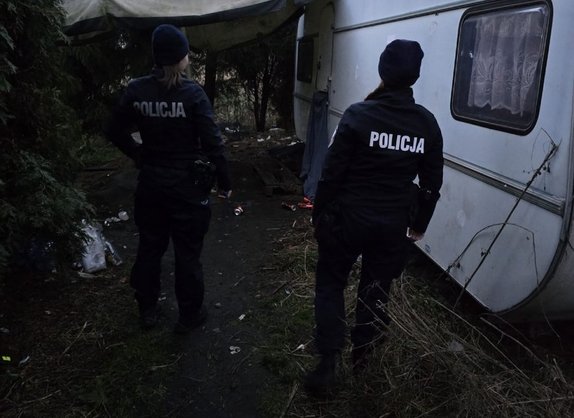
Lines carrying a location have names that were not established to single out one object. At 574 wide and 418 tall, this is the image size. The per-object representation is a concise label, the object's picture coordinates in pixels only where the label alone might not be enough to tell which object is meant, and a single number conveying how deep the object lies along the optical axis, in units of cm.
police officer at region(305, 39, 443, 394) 260
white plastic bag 443
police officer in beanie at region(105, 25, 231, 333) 311
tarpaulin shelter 570
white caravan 262
